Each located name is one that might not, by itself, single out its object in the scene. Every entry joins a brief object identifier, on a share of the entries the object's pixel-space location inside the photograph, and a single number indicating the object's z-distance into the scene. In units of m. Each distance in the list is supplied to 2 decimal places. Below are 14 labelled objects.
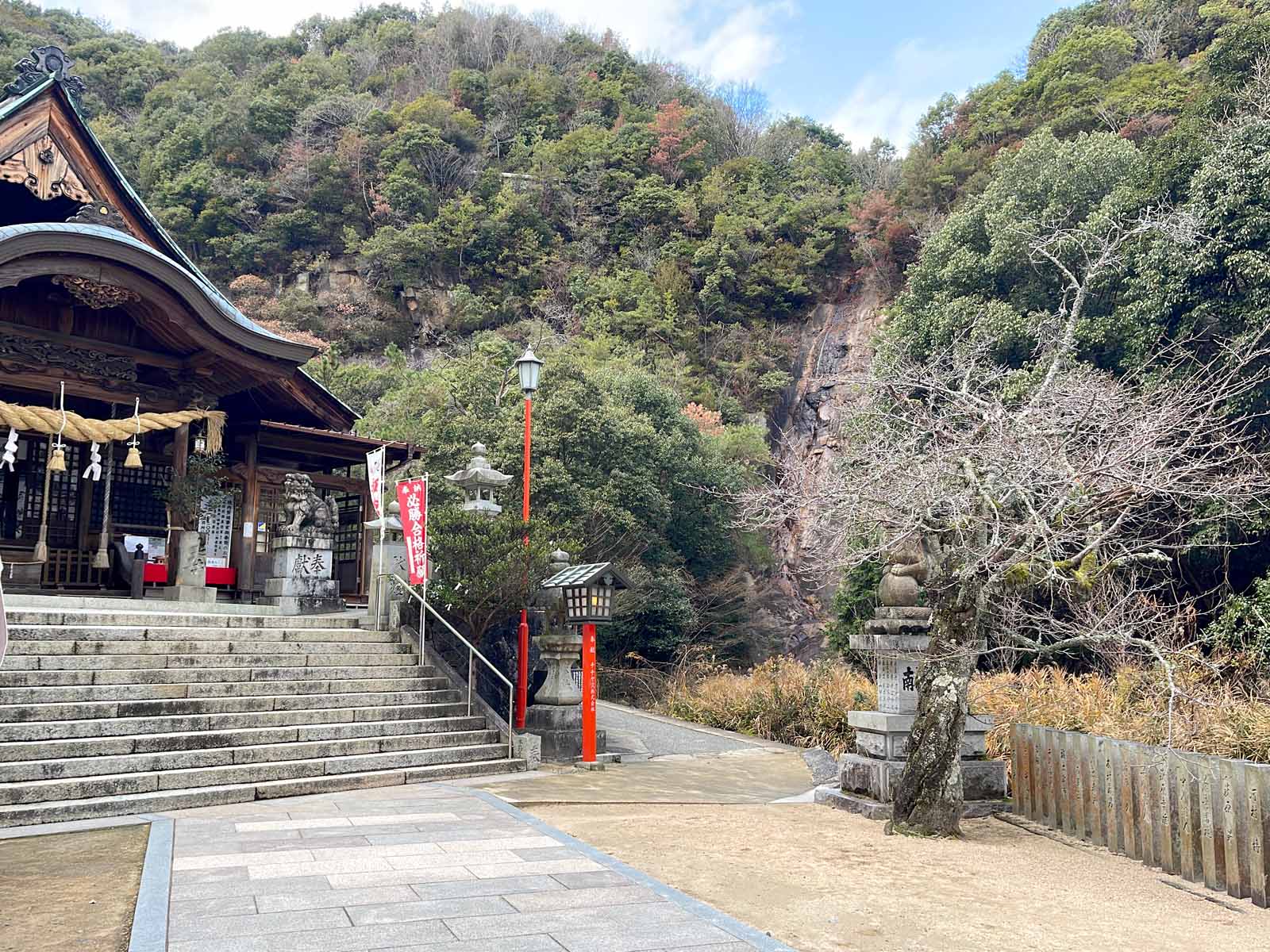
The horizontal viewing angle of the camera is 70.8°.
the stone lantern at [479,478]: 14.34
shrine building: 14.62
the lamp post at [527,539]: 12.88
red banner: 12.49
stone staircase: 8.66
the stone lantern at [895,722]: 9.12
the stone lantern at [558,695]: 12.07
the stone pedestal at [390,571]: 13.95
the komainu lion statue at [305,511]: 15.17
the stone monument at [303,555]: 15.14
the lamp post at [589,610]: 11.80
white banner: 14.55
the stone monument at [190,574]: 15.67
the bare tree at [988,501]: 7.67
